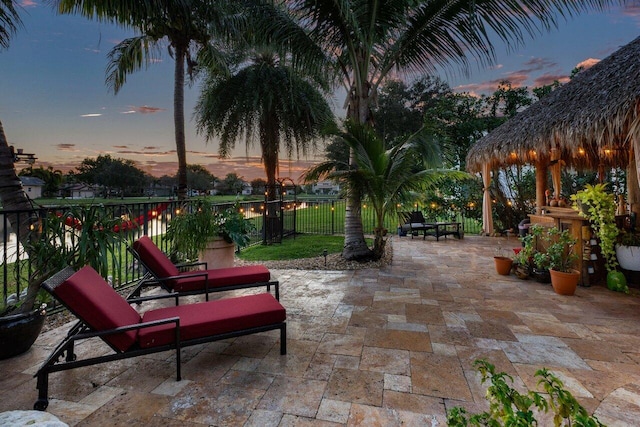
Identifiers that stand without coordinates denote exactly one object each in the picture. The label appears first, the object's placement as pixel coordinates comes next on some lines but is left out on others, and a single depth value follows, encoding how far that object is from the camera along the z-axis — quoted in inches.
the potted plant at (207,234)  189.8
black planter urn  98.8
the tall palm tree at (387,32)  210.8
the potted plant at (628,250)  173.8
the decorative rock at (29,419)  55.1
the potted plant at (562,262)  167.5
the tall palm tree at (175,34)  181.6
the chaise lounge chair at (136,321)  78.7
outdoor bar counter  183.5
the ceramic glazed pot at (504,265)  209.0
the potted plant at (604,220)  169.0
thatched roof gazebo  171.3
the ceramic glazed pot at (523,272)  198.2
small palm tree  225.8
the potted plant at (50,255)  101.3
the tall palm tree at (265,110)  373.4
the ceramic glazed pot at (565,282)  166.6
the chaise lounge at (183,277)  138.4
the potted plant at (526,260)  198.8
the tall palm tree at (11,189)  126.5
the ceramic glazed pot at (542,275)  190.4
